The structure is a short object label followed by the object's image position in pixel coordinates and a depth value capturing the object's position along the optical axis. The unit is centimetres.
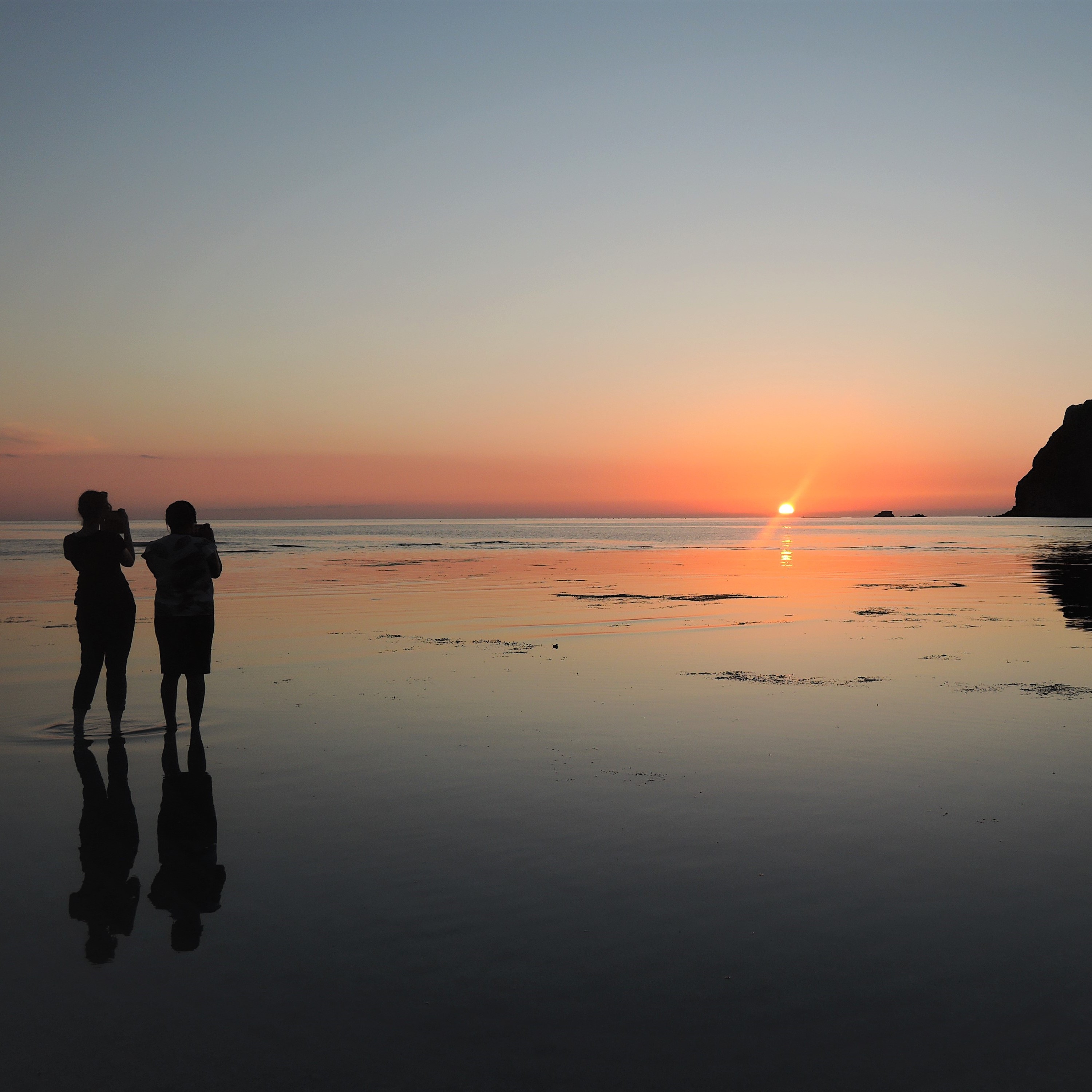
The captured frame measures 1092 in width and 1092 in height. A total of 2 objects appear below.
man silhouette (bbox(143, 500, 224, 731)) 873
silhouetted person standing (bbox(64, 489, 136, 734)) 906
